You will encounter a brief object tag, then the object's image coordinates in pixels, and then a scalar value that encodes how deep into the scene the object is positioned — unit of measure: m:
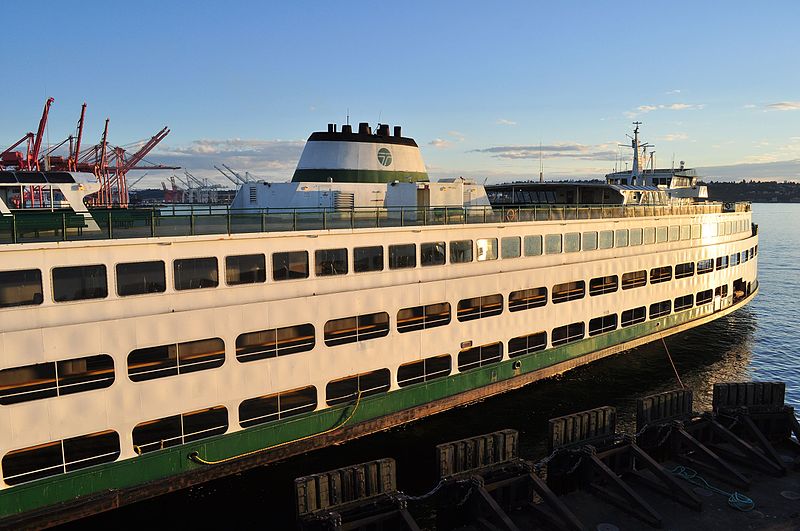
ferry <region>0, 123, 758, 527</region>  14.25
